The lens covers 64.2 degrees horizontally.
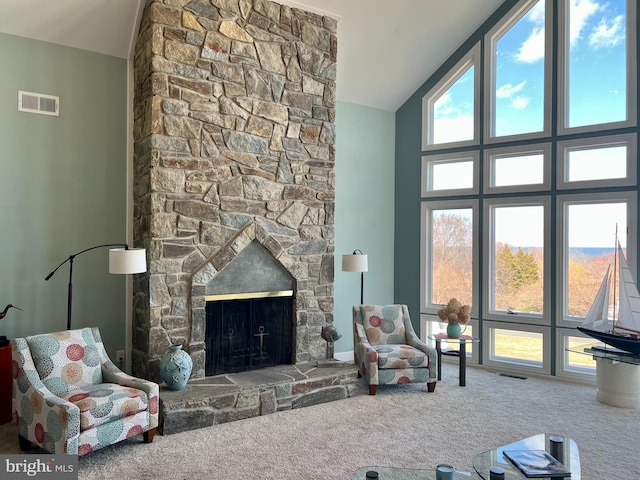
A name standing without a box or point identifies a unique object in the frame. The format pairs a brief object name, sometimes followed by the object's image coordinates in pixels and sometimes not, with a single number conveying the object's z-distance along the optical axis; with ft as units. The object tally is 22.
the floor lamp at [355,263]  19.17
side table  19.02
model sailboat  17.16
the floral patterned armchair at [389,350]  17.65
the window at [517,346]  20.62
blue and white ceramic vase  14.70
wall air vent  15.92
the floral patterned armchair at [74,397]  11.62
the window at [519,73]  20.85
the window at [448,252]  22.59
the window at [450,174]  22.54
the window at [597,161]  19.04
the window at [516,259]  20.89
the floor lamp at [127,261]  14.29
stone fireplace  15.76
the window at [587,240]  19.25
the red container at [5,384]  14.32
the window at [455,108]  22.53
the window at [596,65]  19.04
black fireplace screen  16.97
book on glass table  9.21
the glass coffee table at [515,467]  9.41
